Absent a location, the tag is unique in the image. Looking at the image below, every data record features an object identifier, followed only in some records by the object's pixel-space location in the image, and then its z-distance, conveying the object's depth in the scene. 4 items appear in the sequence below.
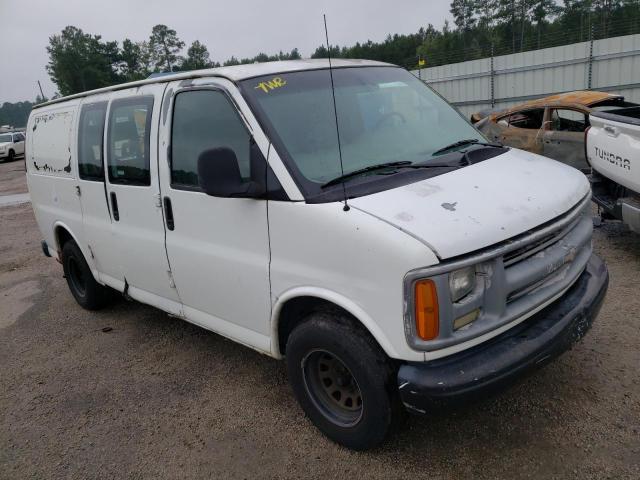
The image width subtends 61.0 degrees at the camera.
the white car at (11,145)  29.31
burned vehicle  8.57
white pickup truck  4.79
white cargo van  2.43
